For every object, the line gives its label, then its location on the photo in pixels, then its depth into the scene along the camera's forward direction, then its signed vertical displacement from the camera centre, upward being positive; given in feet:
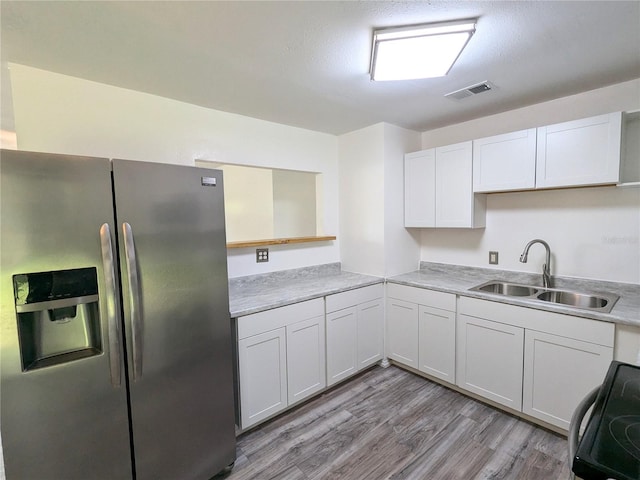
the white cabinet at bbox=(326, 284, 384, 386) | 7.84 -3.17
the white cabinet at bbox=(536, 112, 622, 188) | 6.04 +1.42
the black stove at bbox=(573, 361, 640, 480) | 2.00 -1.72
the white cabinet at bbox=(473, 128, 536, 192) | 7.13 +1.44
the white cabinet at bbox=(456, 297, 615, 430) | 5.70 -3.04
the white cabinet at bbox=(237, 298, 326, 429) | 6.23 -3.16
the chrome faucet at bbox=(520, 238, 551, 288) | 7.46 -1.20
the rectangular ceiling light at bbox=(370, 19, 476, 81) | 4.43 +2.83
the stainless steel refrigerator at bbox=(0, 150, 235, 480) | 3.53 -1.36
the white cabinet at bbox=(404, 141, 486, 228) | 8.31 +0.88
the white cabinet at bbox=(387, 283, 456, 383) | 7.80 -3.15
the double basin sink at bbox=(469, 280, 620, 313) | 6.45 -1.94
